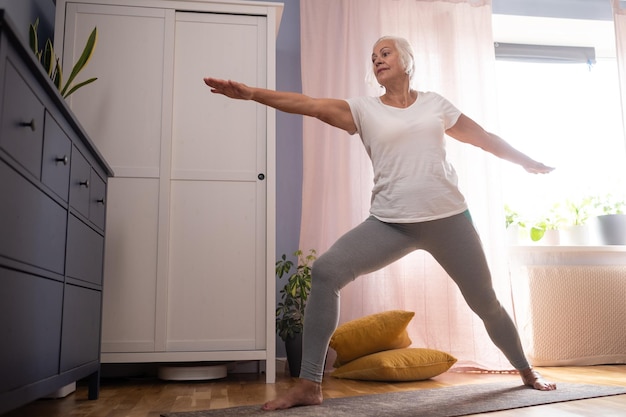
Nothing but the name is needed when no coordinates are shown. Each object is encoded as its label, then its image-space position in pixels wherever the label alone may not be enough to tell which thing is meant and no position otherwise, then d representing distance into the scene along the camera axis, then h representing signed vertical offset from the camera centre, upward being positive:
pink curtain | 3.35 +0.83
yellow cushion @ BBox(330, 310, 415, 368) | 2.98 -0.16
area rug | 1.84 -0.33
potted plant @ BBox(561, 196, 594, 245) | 3.89 +0.50
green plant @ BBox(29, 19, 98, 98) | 2.50 +1.02
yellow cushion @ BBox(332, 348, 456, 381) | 2.75 -0.29
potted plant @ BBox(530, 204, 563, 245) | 3.78 +0.42
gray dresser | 1.31 +0.18
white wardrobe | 2.75 +0.60
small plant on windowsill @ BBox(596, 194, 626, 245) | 3.84 +0.45
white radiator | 3.48 -0.07
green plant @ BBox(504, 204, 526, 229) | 3.82 +0.51
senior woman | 1.98 +0.31
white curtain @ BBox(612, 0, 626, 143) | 3.88 +1.65
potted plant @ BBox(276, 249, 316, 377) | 3.04 -0.02
